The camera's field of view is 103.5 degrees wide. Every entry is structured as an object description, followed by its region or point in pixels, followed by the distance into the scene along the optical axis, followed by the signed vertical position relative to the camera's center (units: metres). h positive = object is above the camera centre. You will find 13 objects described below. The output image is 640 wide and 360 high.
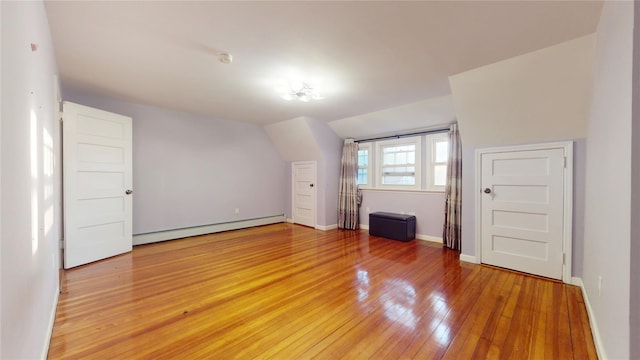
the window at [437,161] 4.40 +0.31
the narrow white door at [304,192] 5.74 -0.35
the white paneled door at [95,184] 3.06 -0.10
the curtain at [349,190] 5.49 -0.26
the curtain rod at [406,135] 4.37 +0.83
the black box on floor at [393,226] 4.42 -0.87
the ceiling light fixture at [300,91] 3.01 +1.06
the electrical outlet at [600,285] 1.71 -0.73
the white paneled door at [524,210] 2.85 -0.38
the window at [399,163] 4.73 +0.29
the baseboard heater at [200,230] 4.22 -1.03
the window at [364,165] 5.48 +0.28
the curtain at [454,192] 3.97 -0.22
